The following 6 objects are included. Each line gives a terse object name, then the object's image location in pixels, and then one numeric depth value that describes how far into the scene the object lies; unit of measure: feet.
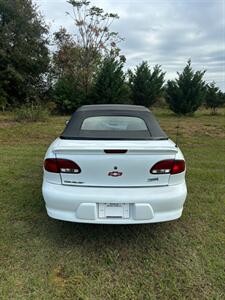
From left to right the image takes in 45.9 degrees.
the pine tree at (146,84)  53.36
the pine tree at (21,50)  50.29
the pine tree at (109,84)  51.57
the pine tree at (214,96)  55.01
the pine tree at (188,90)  49.96
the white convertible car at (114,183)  7.54
